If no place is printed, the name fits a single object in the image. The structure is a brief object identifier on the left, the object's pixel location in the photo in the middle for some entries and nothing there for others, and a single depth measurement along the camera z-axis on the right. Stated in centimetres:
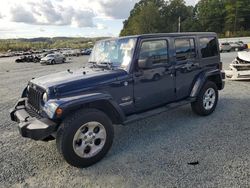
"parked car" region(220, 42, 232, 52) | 2499
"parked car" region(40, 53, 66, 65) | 2107
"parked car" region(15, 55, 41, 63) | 2570
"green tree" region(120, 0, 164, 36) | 5960
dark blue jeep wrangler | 271
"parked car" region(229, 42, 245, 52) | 2561
